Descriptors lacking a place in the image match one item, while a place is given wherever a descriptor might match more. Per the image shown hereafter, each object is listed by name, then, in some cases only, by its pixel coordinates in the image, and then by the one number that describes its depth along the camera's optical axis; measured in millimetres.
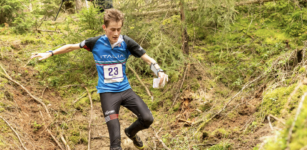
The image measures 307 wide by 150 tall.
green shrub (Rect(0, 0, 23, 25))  8016
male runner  3693
